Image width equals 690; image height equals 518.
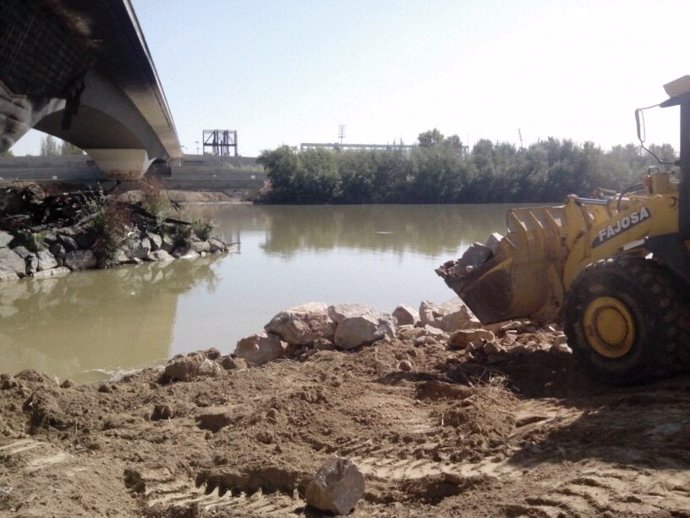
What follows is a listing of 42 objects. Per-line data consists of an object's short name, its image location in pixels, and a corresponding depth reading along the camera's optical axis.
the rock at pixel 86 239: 18.58
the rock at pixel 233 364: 7.51
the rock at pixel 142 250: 19.59
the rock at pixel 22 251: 17.00
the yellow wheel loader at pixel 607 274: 5.44
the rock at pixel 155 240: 20.58
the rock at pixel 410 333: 8.41
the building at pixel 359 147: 58.62
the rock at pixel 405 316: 9.69
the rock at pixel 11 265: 16.14
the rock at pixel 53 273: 16.78
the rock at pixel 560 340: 7.27
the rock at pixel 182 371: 7.00
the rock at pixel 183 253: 20.81
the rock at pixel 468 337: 7.56
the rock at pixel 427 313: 9.69
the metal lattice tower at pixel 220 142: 72.38
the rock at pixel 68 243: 18.28
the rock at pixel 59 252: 17.86
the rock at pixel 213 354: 8.14
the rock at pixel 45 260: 17.12
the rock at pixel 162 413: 5.81
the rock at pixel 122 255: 18.90
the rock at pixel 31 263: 16.76
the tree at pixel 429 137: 85.57
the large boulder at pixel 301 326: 8.26
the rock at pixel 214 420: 5.49
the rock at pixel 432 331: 8.48
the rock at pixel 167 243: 21.00
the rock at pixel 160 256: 19.90
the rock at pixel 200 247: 21.55
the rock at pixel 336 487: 3.87
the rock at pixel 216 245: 22.17
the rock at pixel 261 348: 8.04
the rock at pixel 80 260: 17.92
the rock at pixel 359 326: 8.09
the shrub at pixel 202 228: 22.25
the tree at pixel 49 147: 72.16
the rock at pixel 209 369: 7.10
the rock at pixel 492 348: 7.14
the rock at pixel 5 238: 16.97
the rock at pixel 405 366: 6.92
